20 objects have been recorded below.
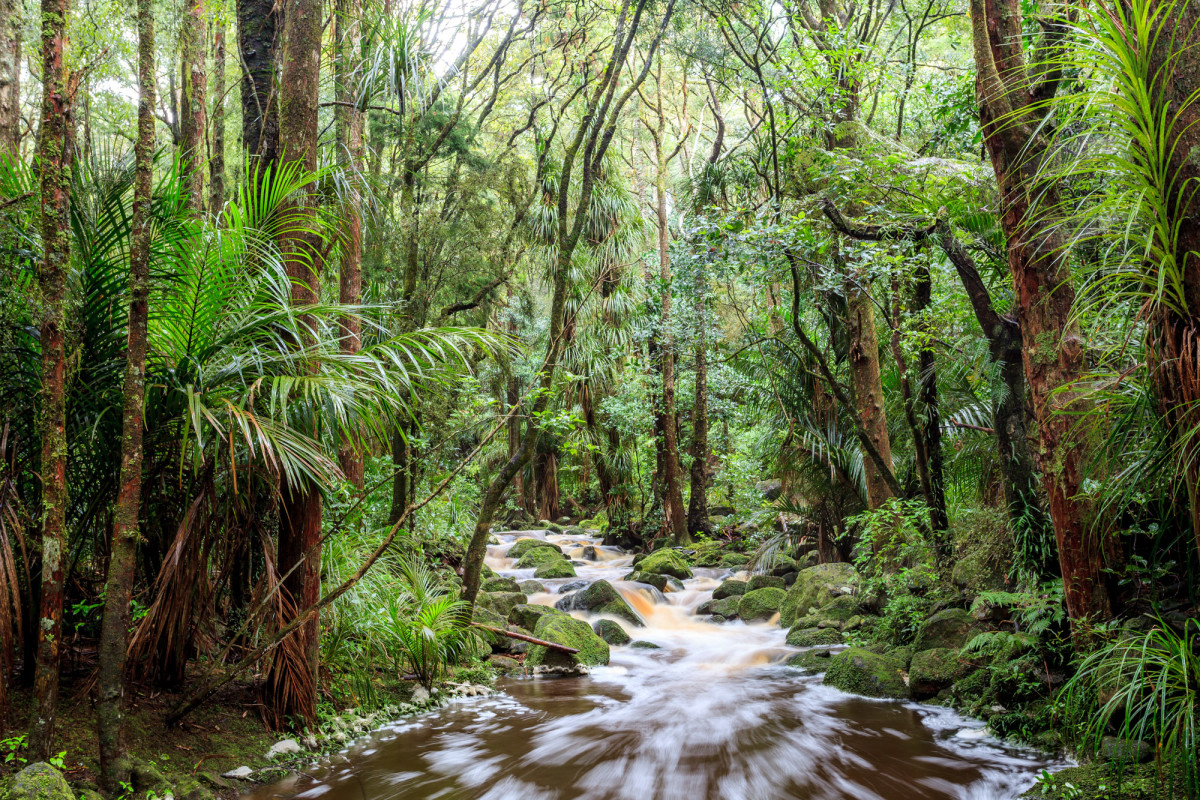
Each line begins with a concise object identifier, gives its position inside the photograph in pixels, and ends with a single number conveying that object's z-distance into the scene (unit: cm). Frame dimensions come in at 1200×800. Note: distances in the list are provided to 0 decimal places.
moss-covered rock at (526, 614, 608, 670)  798
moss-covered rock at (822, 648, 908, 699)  659
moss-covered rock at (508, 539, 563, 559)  1605
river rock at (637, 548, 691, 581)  1345
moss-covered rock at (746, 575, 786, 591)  1151
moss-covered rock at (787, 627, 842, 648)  872
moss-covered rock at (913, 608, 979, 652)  650
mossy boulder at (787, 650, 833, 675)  773
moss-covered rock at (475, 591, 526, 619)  982
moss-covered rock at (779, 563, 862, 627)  969
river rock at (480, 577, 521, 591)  1121
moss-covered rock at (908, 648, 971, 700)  618
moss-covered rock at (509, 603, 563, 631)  934
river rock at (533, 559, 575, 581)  1357
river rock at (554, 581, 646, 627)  1058
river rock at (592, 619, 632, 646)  966
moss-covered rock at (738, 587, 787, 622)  1056
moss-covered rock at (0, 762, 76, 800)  275
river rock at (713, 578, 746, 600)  1162
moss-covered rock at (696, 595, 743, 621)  1084
